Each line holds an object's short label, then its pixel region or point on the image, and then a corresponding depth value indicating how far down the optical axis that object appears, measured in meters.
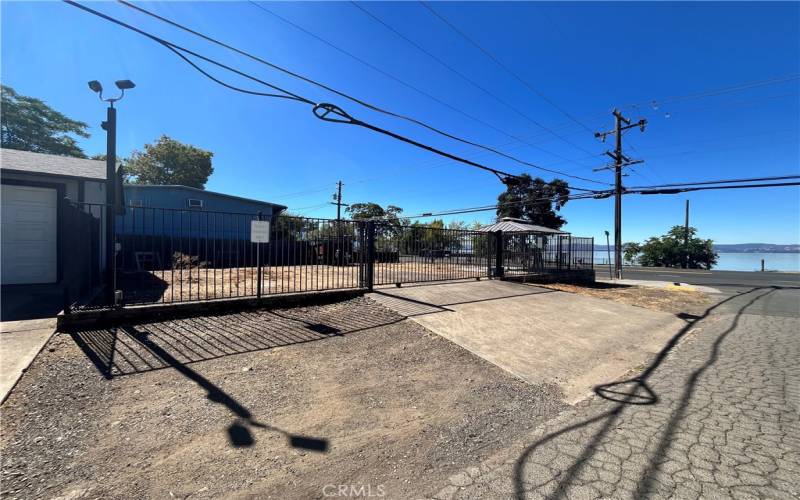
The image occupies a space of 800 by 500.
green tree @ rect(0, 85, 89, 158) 26.33
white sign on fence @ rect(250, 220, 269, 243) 6.58
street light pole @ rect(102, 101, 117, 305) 5.63
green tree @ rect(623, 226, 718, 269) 37.06
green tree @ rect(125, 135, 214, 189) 38.91
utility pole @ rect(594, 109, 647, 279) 21.33
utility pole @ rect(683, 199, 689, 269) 37.19
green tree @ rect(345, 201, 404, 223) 56.10
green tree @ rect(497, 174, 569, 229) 40.59
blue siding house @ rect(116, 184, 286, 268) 18.75
